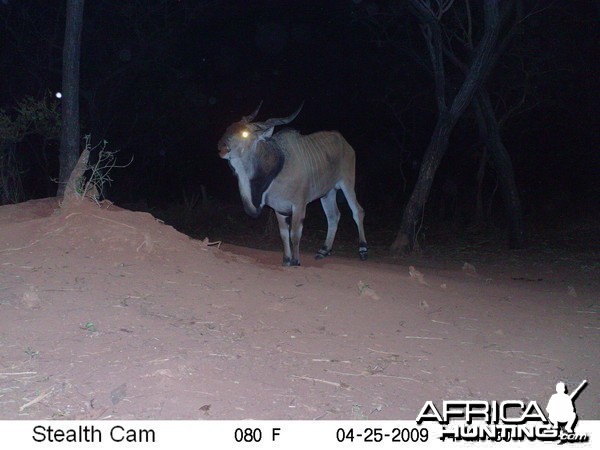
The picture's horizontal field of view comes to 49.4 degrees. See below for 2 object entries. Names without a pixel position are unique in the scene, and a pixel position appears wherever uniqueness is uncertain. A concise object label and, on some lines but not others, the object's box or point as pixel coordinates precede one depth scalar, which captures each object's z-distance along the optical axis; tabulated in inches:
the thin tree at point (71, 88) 378.6
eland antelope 361.1
